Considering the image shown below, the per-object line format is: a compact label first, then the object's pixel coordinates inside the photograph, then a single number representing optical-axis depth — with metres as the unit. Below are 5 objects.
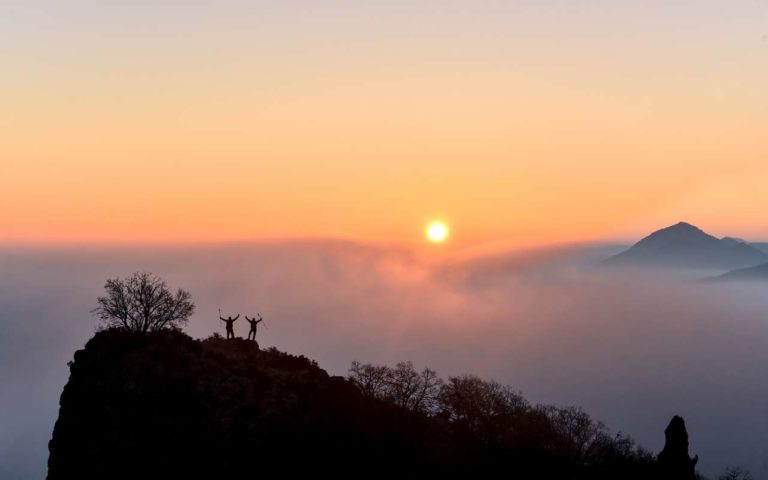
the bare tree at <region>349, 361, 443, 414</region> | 68.94
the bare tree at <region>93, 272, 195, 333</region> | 62.06
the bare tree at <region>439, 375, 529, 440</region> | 66.94
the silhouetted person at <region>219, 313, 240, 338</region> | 63.69
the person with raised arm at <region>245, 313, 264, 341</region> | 63.84
